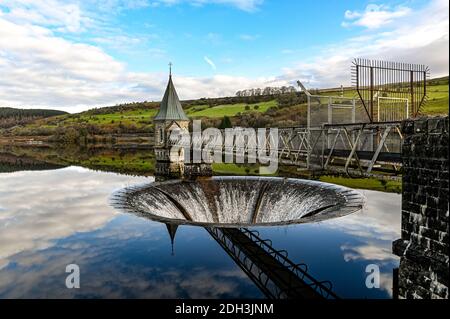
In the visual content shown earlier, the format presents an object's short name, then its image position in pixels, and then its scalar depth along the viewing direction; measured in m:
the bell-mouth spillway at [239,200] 17.20
